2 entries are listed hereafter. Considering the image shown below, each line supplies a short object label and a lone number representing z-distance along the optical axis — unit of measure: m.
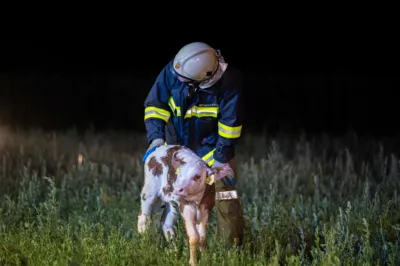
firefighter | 11.96
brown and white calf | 11.24
